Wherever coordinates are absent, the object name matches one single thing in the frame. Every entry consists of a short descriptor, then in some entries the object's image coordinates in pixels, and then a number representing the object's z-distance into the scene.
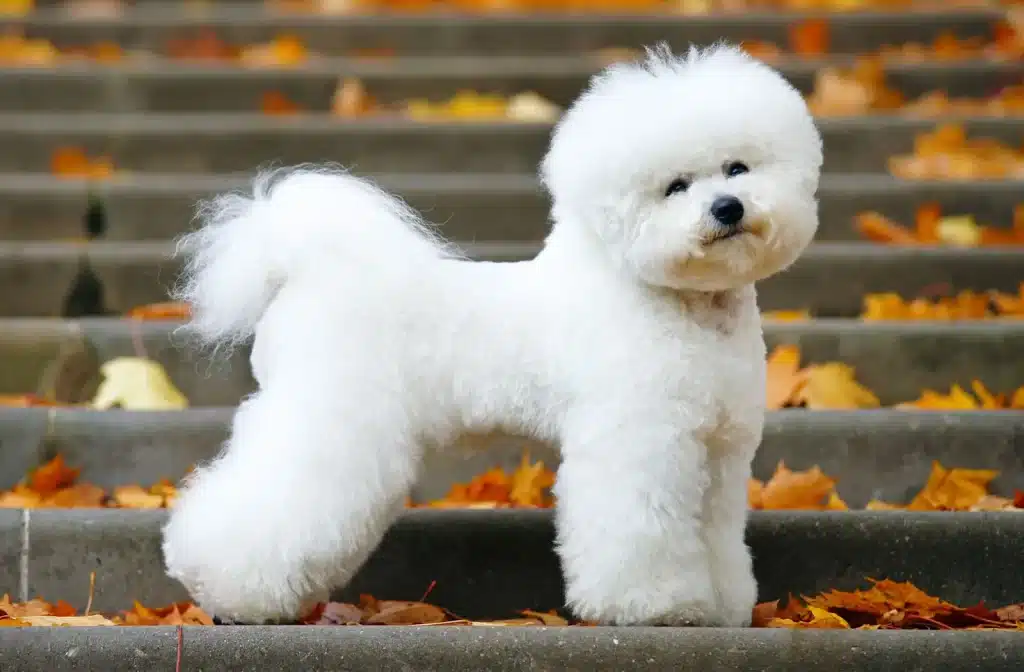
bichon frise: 4.22
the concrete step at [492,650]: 4.14
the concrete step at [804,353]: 6.57
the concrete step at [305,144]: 8.70
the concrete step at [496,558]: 5.09
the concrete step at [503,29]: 9.67
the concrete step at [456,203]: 7.91
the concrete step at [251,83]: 9.31
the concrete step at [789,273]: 7.27
